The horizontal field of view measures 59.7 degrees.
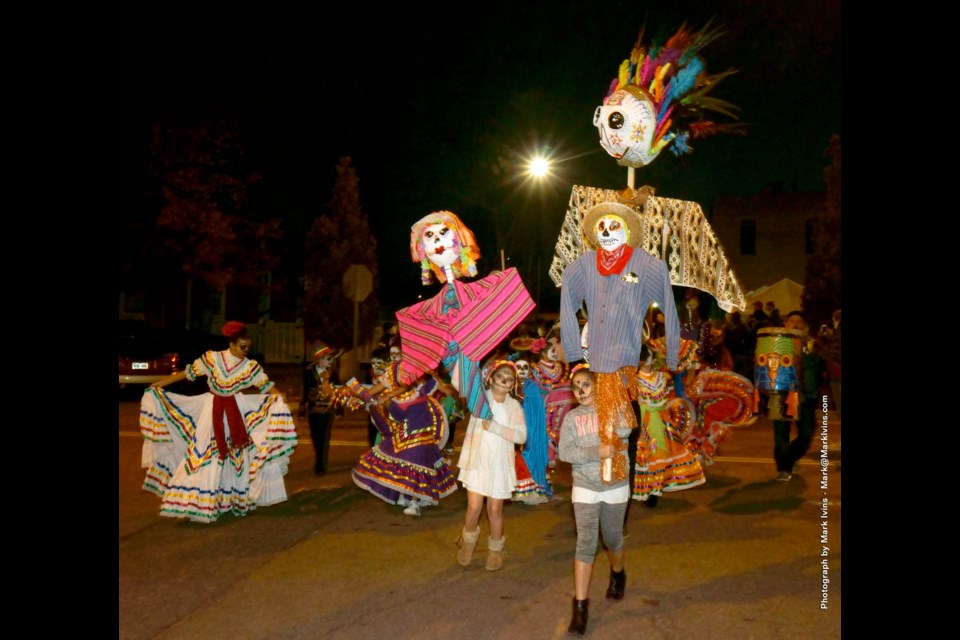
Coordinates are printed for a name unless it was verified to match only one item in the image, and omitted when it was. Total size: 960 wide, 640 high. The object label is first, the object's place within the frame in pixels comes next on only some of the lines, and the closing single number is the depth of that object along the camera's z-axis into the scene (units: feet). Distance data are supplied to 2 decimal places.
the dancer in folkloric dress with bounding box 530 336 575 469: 30.07
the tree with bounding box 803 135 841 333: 65.46
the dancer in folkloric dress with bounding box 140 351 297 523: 24.72
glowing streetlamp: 67.87
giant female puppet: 20.77
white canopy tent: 90.17
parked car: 53.93
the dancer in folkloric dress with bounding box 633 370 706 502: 26.68
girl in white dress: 20.03
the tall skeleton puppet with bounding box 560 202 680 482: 18.78
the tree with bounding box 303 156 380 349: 79.30
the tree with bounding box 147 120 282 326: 80.74
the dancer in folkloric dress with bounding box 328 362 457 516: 25.62
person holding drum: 30.50
